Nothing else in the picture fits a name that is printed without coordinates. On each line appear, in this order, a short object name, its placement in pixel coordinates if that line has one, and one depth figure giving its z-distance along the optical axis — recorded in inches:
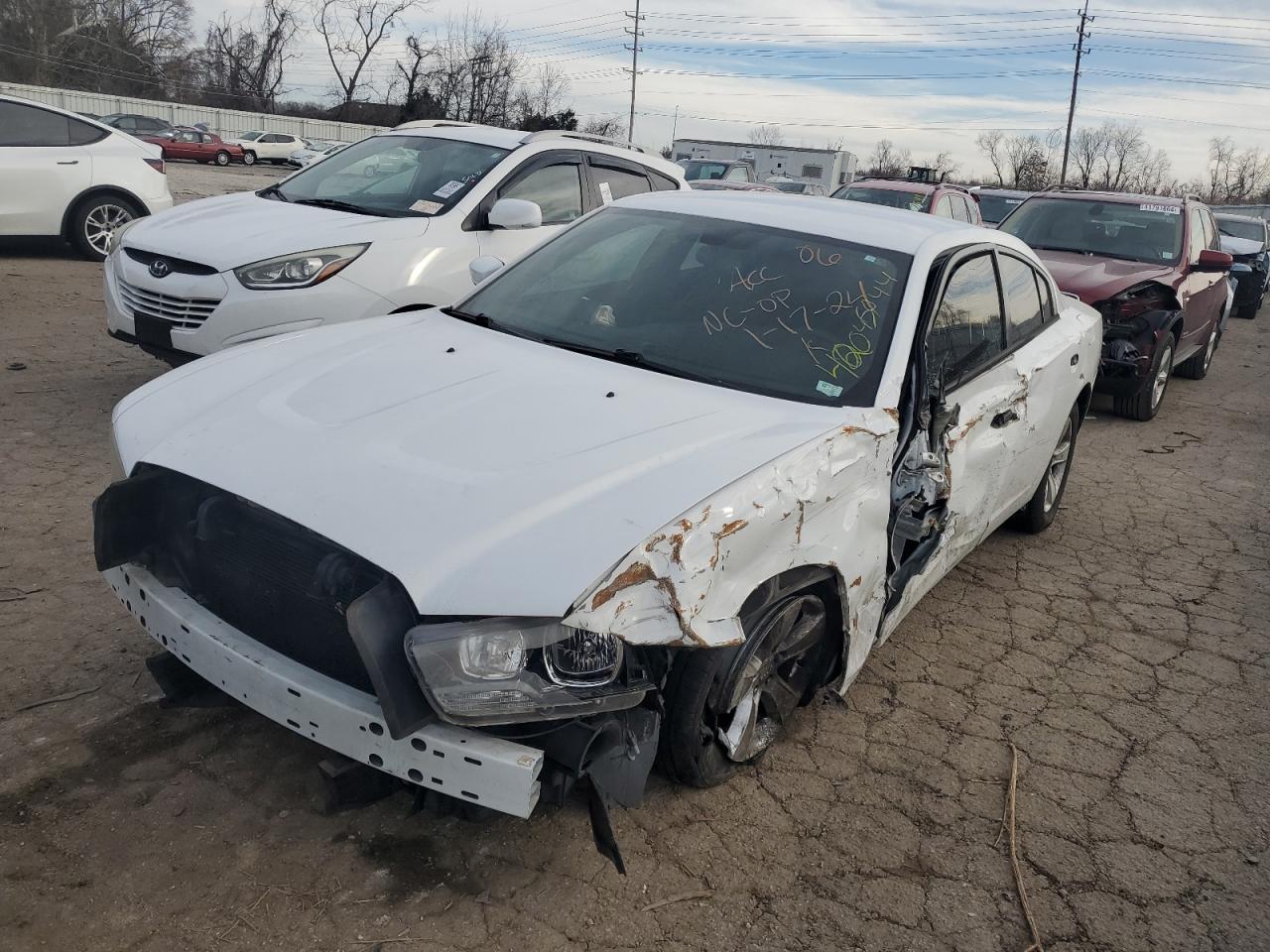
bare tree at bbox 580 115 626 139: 2138.9
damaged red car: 321.4
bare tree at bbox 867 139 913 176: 2389.8
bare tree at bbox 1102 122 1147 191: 2223.2
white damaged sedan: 88.1
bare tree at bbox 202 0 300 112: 2603.3
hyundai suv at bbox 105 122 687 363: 210.4
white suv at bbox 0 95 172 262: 369.7
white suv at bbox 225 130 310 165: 1585.9
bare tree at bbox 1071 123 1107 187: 2359.9
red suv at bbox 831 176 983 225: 498.9
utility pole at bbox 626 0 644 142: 2157.1
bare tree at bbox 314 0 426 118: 2465.6
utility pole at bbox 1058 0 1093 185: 1785.2
